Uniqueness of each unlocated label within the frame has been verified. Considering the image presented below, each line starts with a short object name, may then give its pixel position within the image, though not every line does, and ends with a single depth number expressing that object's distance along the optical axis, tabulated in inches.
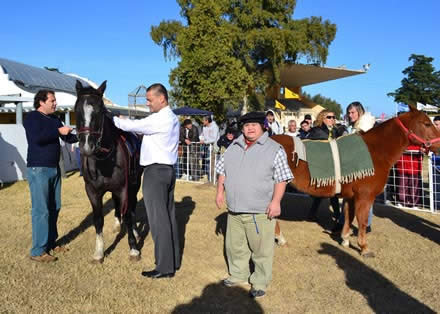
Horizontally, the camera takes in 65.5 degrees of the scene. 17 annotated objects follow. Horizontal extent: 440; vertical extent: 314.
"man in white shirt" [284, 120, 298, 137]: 346.3
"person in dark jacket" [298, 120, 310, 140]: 301.4
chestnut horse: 179.2
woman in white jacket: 209.8
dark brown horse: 140.3
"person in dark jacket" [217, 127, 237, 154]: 374.6
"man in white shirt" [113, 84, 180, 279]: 146.7
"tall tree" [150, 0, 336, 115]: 692.1
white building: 414.0
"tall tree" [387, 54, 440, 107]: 1727.4
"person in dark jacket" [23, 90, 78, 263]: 160.6
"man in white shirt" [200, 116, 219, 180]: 426.6
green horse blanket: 177.2
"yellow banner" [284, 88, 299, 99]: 1159.6
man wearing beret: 131.6
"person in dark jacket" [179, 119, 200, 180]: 423.2
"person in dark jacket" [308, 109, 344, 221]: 221.9
